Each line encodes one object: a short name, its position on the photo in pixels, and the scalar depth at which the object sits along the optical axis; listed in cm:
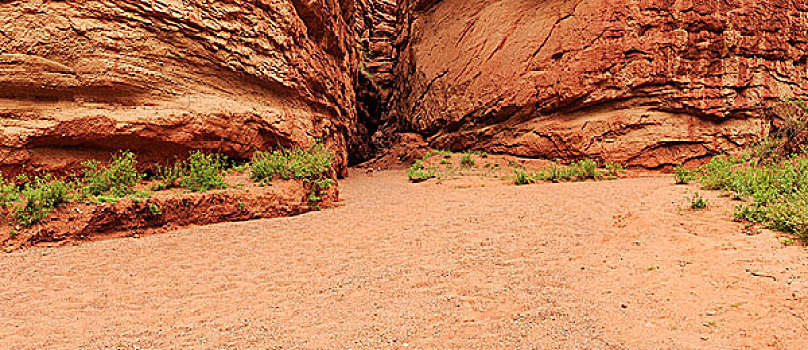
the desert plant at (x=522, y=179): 935
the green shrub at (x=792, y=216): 315
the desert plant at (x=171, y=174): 621
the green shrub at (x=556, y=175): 969
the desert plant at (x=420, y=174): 1144
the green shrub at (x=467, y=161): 1287
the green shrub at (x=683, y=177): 698
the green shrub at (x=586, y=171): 962
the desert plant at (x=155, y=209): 524
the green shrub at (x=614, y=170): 982
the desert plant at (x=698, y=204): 456
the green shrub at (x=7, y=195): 454
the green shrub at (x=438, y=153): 1443
